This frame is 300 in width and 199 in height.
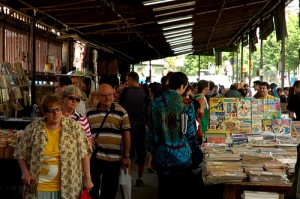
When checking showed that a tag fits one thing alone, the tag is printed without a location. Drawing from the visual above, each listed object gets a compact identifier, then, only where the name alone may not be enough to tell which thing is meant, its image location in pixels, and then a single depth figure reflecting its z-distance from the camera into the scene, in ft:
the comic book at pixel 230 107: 29.91
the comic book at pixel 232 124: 29.84
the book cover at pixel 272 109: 29.96
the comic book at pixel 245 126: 29.81
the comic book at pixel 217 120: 29.86
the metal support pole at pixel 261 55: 75.76
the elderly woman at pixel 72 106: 21.16
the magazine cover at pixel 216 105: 30.01
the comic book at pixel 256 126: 29.63
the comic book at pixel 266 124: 29.53
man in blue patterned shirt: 20.58
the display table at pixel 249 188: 20.07
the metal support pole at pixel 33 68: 39.55
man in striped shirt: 22.63
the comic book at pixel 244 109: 29.86
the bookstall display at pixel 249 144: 20.39
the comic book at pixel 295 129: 29.68
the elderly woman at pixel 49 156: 17.71
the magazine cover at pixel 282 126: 29.00
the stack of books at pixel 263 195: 19.93
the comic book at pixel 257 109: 29.78
